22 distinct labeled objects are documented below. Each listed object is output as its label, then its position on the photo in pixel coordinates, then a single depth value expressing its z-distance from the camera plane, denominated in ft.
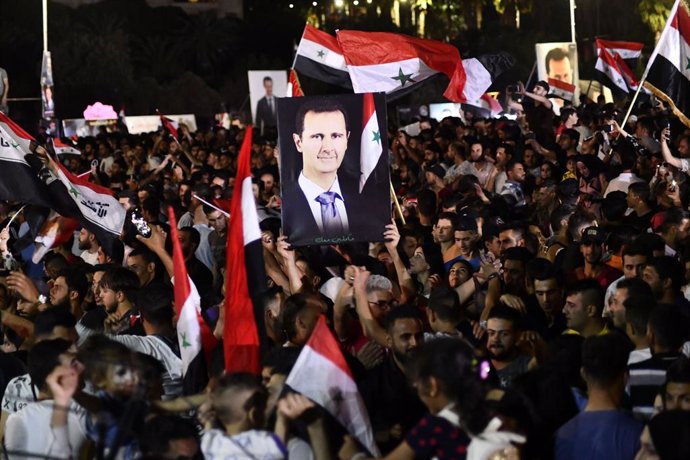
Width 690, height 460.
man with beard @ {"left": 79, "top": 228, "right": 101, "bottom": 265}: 40.60
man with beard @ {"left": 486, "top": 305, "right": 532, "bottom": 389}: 22.85
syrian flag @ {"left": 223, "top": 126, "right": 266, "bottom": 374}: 21.88
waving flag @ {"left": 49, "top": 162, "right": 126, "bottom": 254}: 37.22
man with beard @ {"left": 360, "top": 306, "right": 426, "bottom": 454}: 20.86
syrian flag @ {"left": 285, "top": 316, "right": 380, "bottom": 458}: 19.51
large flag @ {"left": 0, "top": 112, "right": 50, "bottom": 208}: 37.14
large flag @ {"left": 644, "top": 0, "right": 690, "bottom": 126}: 44.70
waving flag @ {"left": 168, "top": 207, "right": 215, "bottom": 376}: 23.43
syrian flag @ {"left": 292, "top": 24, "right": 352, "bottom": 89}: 45.68
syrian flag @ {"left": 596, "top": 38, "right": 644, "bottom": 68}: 68.69
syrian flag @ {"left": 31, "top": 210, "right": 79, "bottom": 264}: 40.63
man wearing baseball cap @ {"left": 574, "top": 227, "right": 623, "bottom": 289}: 30.07
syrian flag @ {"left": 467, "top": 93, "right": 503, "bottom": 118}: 85.40
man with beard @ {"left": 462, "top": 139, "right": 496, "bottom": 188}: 53.93
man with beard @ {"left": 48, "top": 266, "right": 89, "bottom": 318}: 31.94
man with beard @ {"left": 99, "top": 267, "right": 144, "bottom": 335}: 29.27
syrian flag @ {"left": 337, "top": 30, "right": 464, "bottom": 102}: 43.06
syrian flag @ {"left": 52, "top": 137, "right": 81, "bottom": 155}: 67.15
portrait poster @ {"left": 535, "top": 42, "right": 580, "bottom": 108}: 87.49
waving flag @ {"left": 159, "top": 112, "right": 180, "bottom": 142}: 73.23
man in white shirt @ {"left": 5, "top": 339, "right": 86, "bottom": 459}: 20.04
